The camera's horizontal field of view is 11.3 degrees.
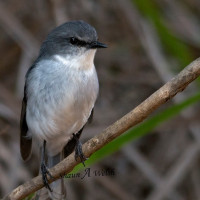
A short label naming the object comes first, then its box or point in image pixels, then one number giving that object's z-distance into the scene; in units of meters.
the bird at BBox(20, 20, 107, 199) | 6.29
